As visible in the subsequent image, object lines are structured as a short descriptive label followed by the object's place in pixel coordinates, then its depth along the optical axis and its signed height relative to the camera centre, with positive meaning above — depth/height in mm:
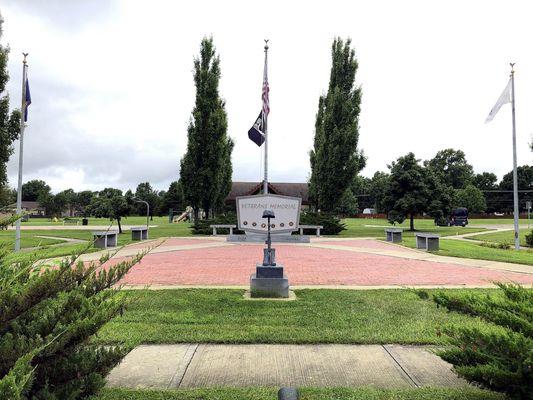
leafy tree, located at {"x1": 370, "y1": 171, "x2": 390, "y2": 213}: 32219 +1354
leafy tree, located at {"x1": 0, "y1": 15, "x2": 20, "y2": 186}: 18578 +4173
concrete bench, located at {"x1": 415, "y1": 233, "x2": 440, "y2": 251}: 15852 -1233
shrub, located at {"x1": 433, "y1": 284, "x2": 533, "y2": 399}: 2490 -883
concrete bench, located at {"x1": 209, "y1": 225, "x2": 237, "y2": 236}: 23967 -995
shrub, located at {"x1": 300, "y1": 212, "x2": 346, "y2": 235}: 27297 -750
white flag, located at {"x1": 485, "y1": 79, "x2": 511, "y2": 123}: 17672 +4993
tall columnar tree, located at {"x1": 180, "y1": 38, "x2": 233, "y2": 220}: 28875 +4904
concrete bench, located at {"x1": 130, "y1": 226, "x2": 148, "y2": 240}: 21817 -1184
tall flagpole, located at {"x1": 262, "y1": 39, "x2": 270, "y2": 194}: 20269 +4421
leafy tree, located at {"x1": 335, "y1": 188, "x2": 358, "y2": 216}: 74562 +929
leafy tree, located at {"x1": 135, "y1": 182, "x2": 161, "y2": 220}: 86275 +3417
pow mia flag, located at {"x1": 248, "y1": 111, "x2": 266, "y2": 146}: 20812 +4131
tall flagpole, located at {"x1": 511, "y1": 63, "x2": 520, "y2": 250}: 17594 +1336
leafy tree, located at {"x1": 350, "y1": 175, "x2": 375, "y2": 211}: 100062 +4461
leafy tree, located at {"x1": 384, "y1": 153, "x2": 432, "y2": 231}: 30484 +1578
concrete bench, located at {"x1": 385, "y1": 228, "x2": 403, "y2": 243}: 20484 -1244
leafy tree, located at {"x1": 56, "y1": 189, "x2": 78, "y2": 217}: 89250 +2553
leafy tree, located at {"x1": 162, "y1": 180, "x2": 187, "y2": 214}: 86625 +2496
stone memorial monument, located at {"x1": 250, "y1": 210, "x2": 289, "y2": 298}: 7285 -1301
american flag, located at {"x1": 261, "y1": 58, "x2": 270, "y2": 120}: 20062 +5725
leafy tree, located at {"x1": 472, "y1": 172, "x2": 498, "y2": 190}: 94375 +7013
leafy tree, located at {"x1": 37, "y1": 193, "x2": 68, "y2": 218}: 72500 +1529
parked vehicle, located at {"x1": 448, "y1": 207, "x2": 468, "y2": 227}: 43750 -789
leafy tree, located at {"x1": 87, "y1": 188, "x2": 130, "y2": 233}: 27219 +231
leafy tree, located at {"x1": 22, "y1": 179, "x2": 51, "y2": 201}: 118806 +6701
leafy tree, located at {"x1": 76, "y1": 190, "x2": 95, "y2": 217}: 94038 +3234
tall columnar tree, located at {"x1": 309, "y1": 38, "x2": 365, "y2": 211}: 29594 +5609
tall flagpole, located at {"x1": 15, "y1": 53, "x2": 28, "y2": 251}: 15906 +3467
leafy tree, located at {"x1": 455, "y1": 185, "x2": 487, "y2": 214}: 70750 +2101
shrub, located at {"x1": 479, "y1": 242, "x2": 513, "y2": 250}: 18500 -1617
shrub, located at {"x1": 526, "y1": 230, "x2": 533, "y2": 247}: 19811 -1452
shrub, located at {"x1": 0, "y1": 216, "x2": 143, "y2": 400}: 2211 -659
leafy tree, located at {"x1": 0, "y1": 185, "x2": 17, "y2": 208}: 18853 +853
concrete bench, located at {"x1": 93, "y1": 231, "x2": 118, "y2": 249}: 17436 -1282
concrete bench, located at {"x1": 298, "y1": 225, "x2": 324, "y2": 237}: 23998 -983
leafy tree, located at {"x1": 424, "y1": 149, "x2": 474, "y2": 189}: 92212 +10582
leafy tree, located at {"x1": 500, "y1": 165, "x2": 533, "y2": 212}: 87000 +5993
